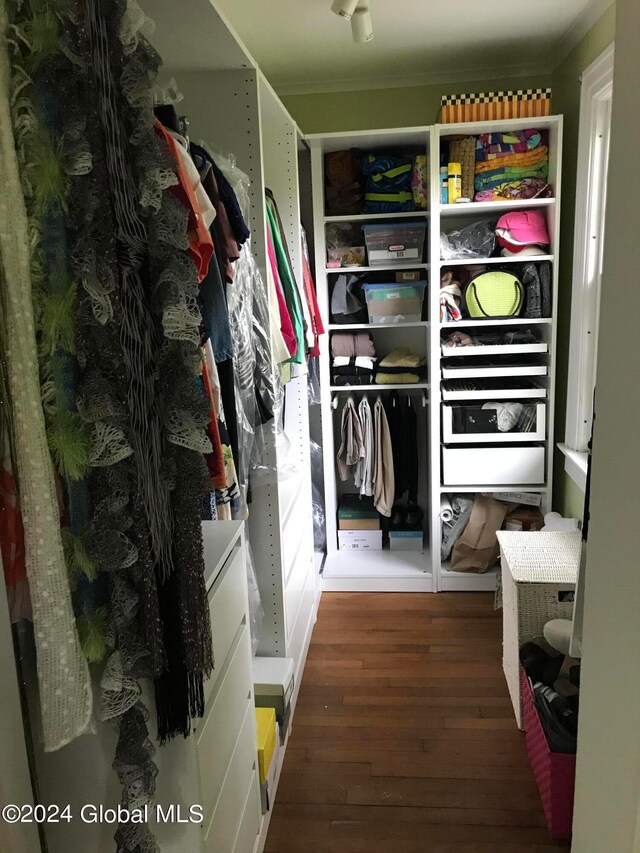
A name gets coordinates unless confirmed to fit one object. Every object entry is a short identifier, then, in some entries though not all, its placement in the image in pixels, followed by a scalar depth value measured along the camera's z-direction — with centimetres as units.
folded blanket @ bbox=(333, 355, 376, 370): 323
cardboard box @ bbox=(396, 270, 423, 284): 320
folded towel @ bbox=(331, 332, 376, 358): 327
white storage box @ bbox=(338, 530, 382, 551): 350
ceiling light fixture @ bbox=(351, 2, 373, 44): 222
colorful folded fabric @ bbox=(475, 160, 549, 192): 292
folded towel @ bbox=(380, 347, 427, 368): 323
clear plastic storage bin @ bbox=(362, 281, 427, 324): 315
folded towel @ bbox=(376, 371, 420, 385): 321
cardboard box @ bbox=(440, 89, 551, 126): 281
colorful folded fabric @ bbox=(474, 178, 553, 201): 290
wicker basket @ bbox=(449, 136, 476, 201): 293
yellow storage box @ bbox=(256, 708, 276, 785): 181
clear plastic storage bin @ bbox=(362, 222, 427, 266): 310
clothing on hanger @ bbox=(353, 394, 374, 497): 328
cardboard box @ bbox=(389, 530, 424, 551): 348
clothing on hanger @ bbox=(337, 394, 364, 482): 330
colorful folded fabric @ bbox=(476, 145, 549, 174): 289
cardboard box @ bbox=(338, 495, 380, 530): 348
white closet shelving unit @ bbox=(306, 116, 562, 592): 294
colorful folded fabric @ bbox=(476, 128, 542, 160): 288
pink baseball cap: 291
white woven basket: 222
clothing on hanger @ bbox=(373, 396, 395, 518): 329
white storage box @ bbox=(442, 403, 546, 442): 303
